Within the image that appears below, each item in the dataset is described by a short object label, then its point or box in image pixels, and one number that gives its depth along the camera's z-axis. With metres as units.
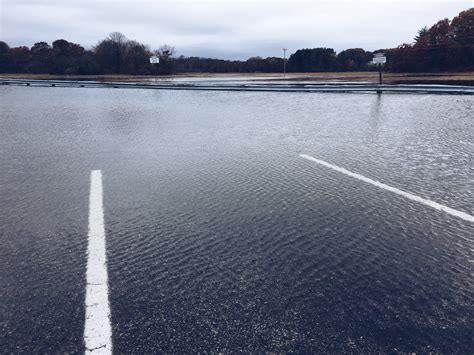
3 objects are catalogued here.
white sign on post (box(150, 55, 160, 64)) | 33.62
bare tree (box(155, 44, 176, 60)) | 89.36
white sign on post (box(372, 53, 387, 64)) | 18.55
